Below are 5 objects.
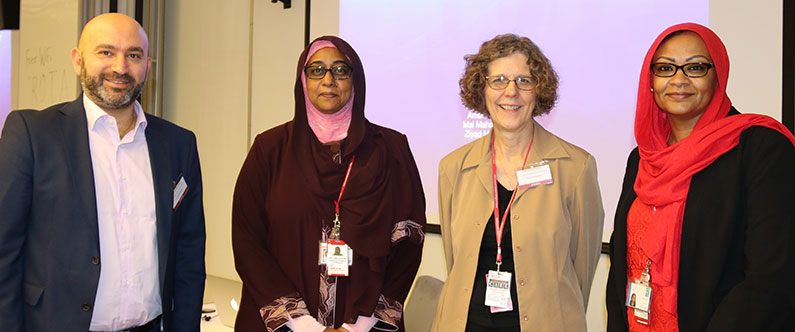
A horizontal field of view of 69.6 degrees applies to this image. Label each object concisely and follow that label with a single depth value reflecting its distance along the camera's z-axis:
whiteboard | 4.69
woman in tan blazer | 2.00
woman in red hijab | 1.50
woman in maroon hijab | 2.13
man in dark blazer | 1.82
